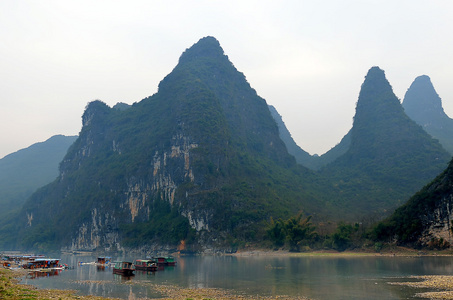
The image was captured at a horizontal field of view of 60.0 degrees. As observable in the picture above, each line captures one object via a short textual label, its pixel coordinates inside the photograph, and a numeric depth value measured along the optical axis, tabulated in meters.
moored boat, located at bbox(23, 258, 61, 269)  79.57
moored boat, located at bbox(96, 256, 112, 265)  88.18
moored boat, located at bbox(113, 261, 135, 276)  62.84
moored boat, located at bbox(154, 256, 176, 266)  81.12
